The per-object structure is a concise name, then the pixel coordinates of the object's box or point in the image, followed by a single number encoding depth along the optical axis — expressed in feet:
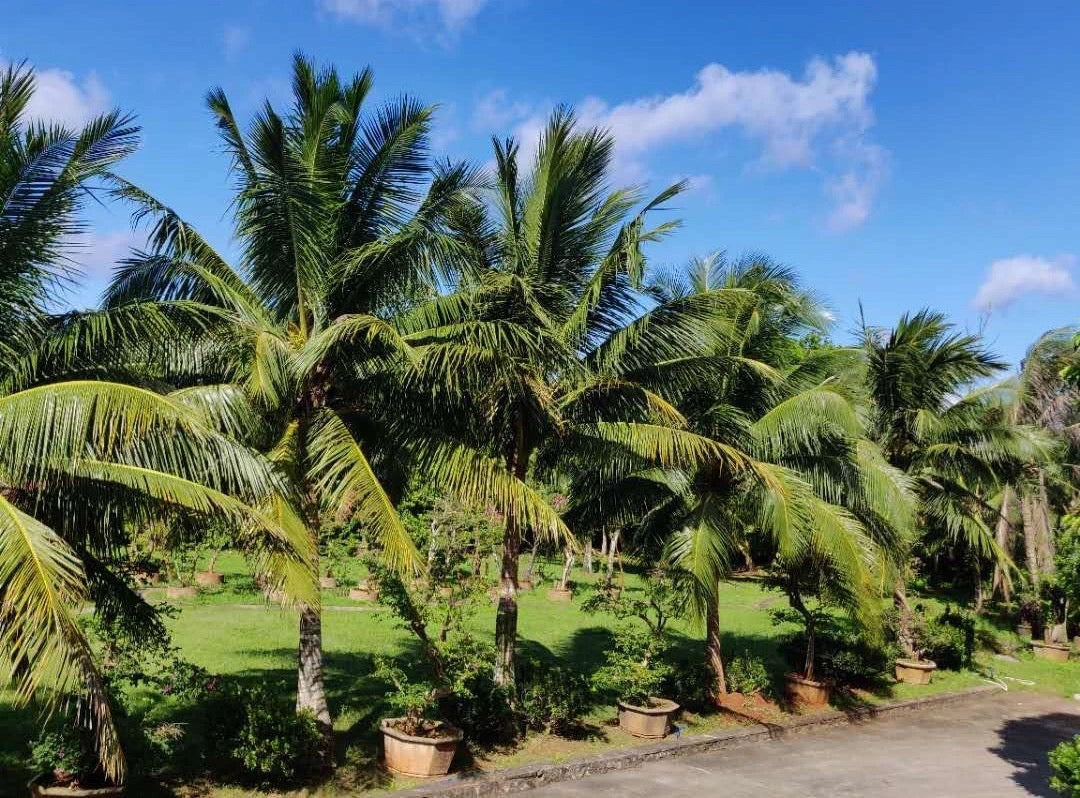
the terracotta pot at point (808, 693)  43.19
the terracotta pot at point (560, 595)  71.36
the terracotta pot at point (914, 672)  50.08
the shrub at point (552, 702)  33.06
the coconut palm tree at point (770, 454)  34.42
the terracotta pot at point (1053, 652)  62.64
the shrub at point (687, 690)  39.32
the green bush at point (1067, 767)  24.03
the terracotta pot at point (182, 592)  55.76
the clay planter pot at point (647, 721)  34.99
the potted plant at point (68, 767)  21.81
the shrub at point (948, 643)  53.47
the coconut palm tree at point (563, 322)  30.78
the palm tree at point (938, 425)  45.57
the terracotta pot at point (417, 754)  27.58
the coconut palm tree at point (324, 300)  24.22
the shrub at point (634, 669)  34.65
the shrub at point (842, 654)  45.80
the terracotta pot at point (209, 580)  60.23
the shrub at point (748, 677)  41.16
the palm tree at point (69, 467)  15.58
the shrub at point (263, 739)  24.63
